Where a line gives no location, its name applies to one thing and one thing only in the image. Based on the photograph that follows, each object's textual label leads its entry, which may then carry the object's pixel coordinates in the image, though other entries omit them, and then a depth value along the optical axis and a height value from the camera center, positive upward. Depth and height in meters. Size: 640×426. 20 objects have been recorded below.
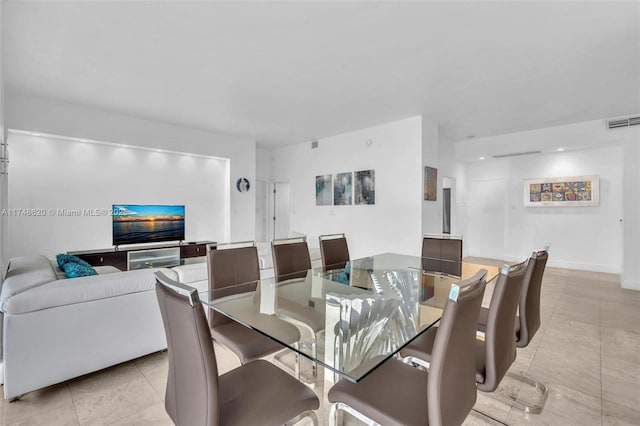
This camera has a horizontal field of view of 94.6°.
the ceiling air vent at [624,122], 4.59 +1.42
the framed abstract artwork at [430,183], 4.89 +0.50
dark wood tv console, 4.51 -0.71
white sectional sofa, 1.80 -0.76
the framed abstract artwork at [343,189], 5.84 +0.47
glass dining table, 1.28 -0.58
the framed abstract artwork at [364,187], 5.43 +0.49
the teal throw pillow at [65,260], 2.91 -0.48
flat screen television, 4.96 -0.19
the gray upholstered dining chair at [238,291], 1.66 -0.55
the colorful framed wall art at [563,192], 5.74 +0.43
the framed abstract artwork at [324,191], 6.23 +0.47
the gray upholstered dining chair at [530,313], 1.76 -0.63
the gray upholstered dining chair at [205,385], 0.94 -0.66
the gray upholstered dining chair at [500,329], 1.32 -0.55
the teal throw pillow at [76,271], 2.46 -0.50
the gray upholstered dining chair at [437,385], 0.96 -0.68
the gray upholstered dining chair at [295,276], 1.64 -0.56
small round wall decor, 6.36 +0.61
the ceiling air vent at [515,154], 5.71 +1.17
